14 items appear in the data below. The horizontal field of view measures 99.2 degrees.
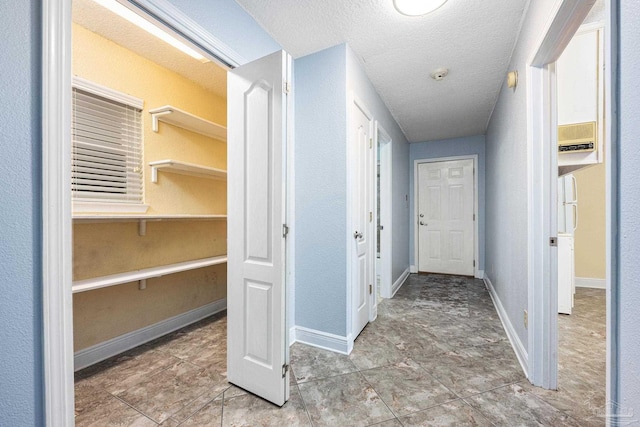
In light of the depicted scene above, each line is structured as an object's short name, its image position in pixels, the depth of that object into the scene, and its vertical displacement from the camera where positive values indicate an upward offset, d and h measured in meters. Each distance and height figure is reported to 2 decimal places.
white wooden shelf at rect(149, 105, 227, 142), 2.34 +0.86
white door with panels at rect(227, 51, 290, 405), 1.48 -0.08
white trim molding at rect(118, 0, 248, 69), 1.20 +0.91
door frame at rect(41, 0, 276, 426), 0.83 -0.01
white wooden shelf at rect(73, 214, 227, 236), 1.80 -0.04
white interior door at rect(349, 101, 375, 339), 2.27 -0.01
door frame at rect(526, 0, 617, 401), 1.60 -0.02
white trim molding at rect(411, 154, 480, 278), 4.63 +0.13
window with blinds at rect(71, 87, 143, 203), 1.99 +0.50
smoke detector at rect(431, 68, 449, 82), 2.54 +1.33
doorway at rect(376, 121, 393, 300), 3.54 -0.05
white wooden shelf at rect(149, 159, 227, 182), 2.38 +0.41
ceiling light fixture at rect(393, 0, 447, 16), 1.69 +1.31
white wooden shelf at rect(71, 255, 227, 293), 1.79 -0.48
